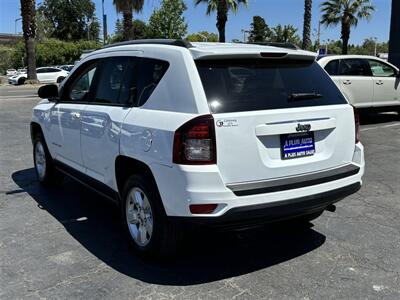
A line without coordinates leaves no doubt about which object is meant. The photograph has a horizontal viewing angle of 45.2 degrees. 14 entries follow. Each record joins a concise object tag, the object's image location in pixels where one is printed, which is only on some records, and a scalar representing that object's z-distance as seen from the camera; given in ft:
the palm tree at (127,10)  85.97
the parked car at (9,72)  181.06
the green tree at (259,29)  255.29
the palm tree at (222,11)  101.71
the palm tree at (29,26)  92.77
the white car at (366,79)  37.19
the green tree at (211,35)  227.73
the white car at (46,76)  116.88
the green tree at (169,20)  185.06
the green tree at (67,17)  293.23
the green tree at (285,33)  233.35
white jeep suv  11.11
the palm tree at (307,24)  91.46
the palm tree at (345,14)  145.79
